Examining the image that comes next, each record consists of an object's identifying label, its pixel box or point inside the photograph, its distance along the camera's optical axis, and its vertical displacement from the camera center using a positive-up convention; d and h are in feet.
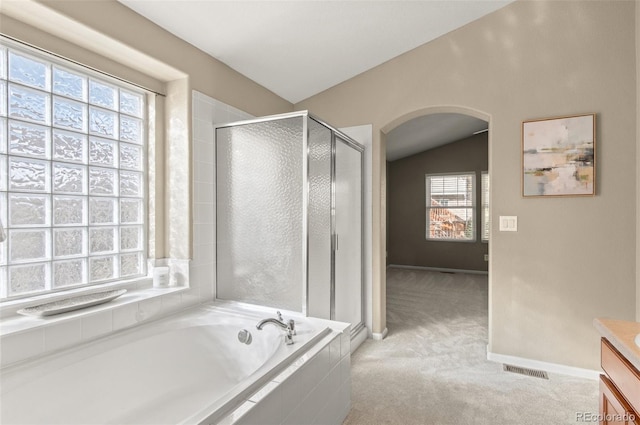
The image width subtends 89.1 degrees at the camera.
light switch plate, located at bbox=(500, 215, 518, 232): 8.53 -0.29
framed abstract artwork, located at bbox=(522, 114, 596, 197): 7.75 +1.38
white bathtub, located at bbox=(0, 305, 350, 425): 4.34 -2.61
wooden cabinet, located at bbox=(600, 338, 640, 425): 3.22 -1.94
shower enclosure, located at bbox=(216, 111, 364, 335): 7.25 -0.03
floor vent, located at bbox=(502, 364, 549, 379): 7.99 -4.01
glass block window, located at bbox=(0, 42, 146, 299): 5.38 +0.69
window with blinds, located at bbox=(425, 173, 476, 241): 21.65 +0.35
